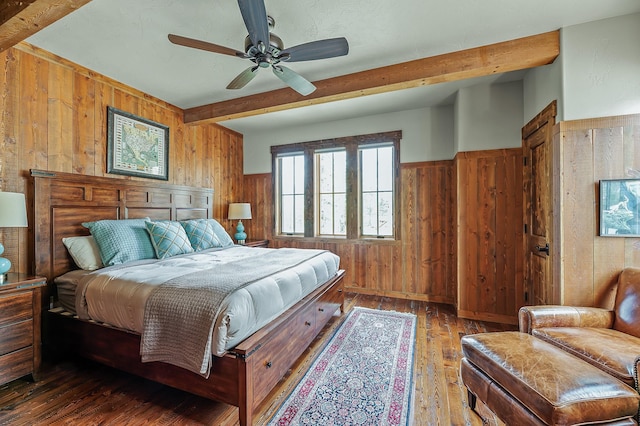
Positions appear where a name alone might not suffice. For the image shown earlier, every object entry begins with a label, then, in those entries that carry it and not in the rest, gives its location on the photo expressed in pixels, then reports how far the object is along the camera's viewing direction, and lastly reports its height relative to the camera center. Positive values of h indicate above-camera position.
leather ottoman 1.16 -0.82
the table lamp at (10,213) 1.90 +0.01
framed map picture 3.01 +0.84
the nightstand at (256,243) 4.39 -0.50
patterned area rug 1.66 -1.26
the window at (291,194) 4.75 +0.35
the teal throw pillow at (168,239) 2.71 -0.26
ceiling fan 1.74 +1.17
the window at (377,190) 4.14 +0.35
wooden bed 1.58 -0.84
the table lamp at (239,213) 4.52 +0.01
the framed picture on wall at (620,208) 1.94 +0.02
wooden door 2.37 +0.04
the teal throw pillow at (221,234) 3.57 -0.28
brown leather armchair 1.41 -0.75
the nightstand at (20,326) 1.84 -0.80
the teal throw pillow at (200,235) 3.21 -0.26
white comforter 1.55 -0.57
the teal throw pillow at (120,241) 2.40 -0.25
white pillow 2.38 -0.34
